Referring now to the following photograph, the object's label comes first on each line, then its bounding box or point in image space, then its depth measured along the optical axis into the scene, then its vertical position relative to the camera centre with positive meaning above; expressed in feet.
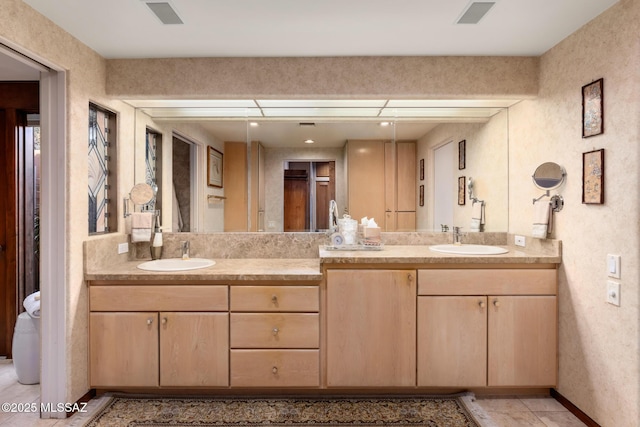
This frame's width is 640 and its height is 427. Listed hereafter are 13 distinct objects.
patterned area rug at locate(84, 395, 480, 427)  6.95 -3.96
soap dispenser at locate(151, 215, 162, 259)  9.03 -0.86
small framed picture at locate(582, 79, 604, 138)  6.51 +1.80
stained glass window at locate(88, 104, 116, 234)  8.11 +0.93
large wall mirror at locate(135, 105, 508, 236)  9.41 +1.12
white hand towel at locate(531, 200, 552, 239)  7.80 -0.19
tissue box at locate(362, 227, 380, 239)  8.79 -0.55
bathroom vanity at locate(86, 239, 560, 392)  7.52 -2.35
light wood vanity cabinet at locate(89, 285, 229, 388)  7.52 -2.53
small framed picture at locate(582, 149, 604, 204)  6.50 +0.58
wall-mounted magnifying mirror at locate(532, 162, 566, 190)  7.61 +0.71
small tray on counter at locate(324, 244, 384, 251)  8.59 -0.88
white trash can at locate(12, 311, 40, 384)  8.40 -3.13
